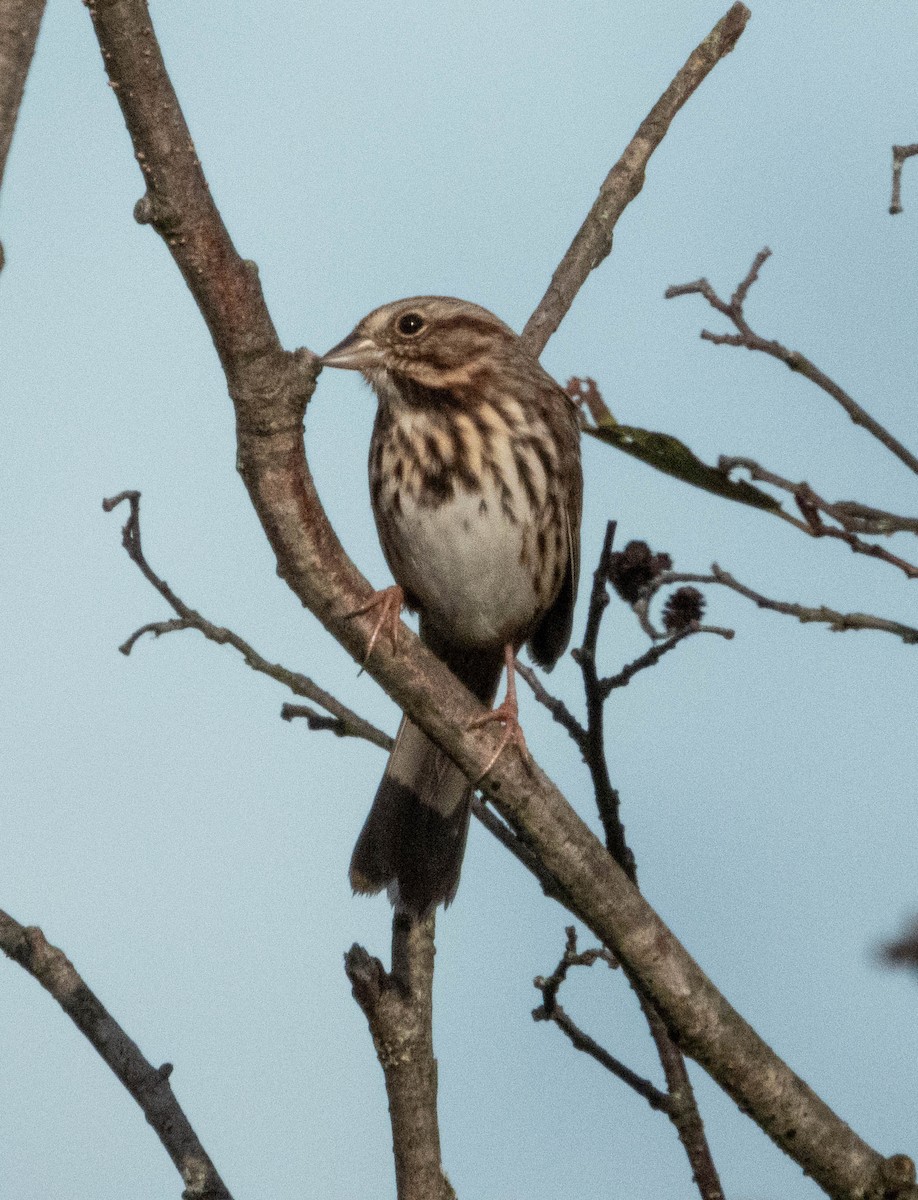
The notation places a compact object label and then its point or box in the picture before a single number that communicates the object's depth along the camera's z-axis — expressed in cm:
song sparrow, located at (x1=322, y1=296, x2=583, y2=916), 973
